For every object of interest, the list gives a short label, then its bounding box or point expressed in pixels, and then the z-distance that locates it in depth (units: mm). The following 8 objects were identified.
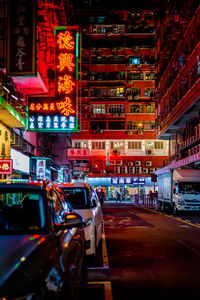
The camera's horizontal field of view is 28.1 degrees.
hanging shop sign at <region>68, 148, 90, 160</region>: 45350
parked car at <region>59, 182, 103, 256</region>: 8891
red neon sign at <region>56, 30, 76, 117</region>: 21906
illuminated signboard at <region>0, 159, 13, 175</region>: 16228
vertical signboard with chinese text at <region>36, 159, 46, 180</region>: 29484
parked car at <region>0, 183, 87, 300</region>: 3018
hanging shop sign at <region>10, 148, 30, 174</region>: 22594
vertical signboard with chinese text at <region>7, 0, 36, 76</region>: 17281
